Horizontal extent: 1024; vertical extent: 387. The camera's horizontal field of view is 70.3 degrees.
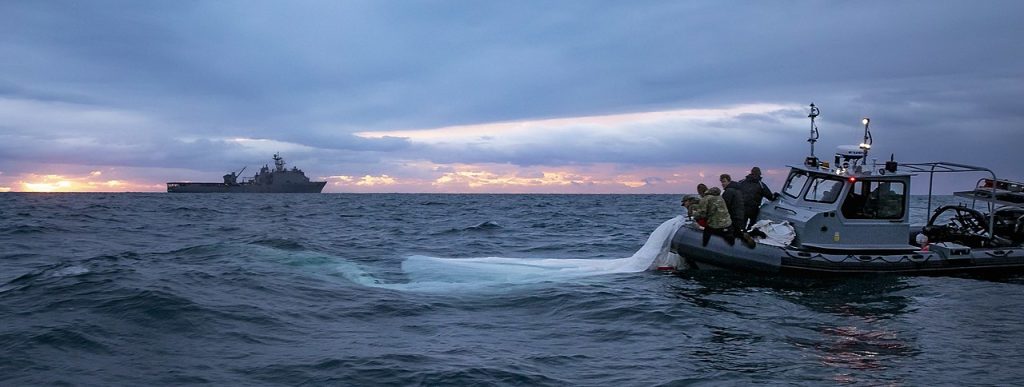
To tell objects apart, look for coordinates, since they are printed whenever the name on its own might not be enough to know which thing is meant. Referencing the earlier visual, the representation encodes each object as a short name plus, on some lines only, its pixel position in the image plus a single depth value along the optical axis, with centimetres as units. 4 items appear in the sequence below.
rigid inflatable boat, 1485
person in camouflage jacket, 1525
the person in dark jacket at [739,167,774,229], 1634
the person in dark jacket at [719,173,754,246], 1546
